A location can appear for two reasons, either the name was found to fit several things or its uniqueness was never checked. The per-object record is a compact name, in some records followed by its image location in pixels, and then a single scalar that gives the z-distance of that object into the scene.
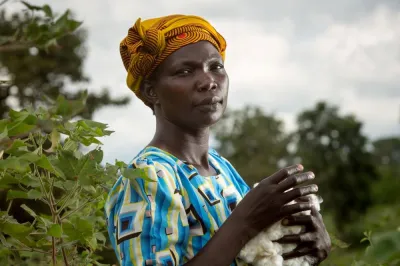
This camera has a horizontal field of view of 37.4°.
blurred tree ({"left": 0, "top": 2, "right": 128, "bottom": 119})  17.83
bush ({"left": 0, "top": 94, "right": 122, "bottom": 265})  1.64
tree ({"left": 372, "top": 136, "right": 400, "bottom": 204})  63.56
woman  1.97
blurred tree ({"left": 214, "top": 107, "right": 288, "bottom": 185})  53.79
